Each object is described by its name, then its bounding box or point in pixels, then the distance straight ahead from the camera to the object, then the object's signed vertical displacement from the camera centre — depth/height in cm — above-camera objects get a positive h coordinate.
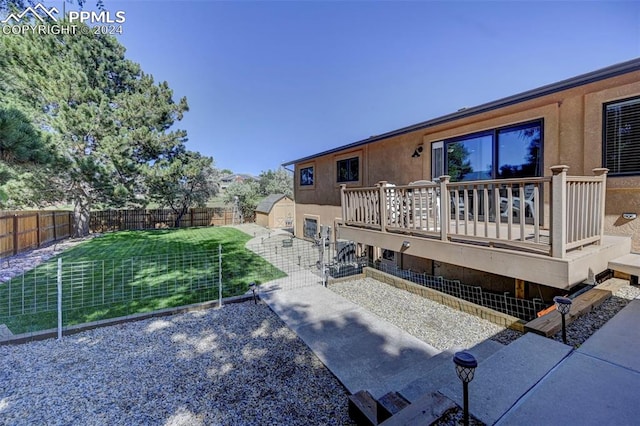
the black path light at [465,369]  180 -107
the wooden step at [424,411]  195 -152
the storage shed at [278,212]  2148 -12
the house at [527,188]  360 +40
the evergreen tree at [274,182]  3622 +389
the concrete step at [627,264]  392 -80
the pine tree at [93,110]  1219 +536
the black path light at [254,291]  639 -194
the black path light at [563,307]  296 -106
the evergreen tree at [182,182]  1711 +207
